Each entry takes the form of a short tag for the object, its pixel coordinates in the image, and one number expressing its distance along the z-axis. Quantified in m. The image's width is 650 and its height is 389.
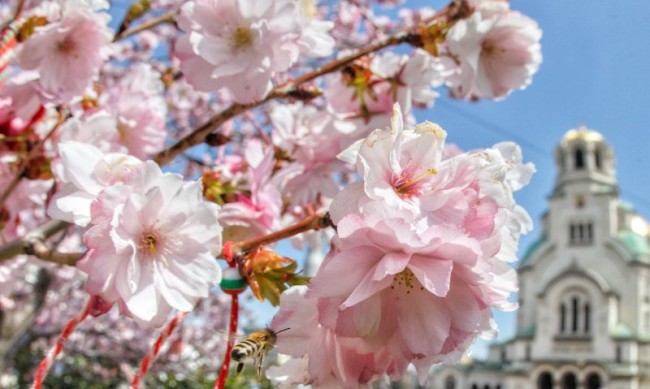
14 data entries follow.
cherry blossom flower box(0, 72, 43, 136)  0.36
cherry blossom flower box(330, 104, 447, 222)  0.21
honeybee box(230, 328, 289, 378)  0.22
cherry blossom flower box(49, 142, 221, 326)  0.24
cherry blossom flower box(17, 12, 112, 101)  0.34
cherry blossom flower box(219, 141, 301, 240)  0.30
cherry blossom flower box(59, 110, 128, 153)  0.34
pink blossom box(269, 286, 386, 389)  0.23
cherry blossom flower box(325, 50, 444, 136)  0.35
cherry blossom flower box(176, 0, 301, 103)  0.31
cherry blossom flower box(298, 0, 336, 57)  0.34
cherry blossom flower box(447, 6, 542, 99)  0.33
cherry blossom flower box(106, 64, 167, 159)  0.39
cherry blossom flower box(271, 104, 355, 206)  0.36
